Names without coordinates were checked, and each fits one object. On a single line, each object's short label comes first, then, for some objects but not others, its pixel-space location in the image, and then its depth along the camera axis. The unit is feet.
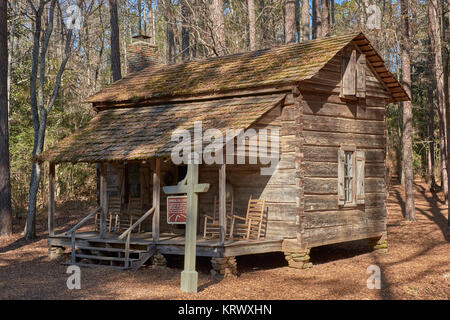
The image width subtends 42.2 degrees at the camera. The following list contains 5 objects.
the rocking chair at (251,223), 43.96
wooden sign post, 33.81
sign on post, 34.53
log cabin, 43.50
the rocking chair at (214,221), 45.19
